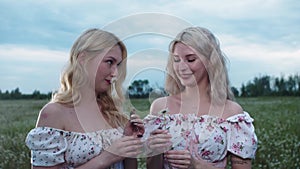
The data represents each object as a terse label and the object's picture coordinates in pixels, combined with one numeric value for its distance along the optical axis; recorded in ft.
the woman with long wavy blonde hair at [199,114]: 5.81
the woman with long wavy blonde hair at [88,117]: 5.55
